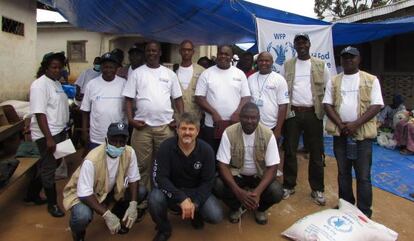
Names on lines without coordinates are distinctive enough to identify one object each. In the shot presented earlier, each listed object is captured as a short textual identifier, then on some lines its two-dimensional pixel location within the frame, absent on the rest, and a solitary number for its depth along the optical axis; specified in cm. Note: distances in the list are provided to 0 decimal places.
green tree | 2811
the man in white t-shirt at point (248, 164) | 338
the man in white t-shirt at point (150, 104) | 371
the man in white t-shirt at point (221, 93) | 393
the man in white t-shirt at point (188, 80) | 415
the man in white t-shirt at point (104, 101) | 370
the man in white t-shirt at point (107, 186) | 294
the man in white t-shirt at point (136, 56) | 461
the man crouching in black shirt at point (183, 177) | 315
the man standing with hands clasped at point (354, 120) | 347
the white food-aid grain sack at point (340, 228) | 295
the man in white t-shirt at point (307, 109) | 410
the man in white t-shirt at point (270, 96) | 405
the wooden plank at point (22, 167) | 352
